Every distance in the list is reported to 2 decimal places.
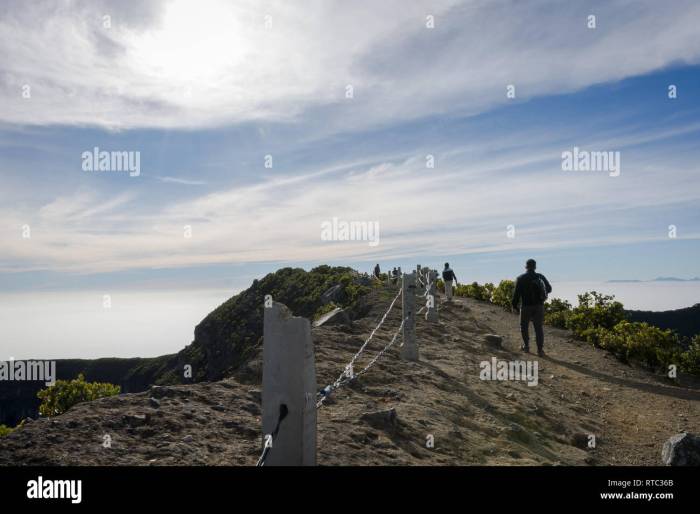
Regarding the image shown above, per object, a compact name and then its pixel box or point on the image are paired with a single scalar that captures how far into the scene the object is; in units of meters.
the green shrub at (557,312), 20.84
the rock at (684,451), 6.72
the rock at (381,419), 6.21
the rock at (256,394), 6.66
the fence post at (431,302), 16.12
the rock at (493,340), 14.49
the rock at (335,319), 14.31
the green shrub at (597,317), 18.38
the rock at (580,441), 8.17
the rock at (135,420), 5.14
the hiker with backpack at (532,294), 13.43
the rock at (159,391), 6.04
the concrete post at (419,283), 19.40
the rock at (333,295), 27.66
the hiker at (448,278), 23.31
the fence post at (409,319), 10.46
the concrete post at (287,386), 4.02
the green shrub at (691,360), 14.50
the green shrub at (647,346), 15.04
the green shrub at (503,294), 25.43
